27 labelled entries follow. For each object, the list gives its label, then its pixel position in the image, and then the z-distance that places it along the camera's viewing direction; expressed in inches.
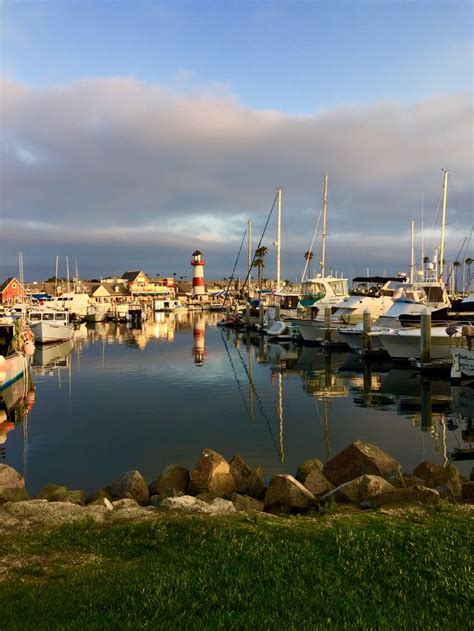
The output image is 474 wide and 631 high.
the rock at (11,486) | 452.4
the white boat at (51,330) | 2208.4
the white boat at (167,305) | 5639.8
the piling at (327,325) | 1902.1
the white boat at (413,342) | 1322.6
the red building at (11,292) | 4407.7
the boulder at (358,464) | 508.4
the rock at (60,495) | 450.9
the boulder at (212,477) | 478.6
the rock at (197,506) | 363.5
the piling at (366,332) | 1578.5
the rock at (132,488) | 478.0
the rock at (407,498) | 375.9
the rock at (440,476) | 443.5
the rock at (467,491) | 440.4
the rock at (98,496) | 459.2
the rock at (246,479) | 497.4
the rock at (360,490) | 411.5
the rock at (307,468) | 524.7
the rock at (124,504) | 408.1
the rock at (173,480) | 500.7
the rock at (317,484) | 474.0
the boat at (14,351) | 1050.1
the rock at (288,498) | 425.4
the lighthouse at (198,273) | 5979.3
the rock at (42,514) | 340.2
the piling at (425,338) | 1250.6
